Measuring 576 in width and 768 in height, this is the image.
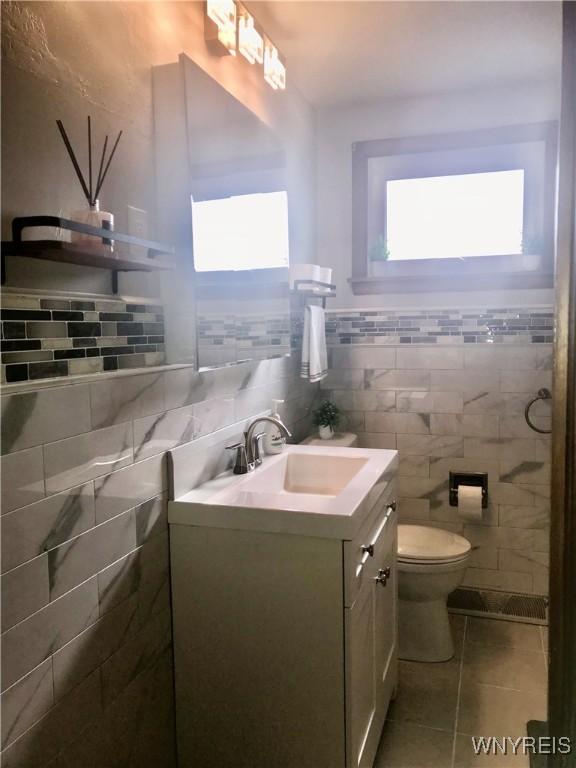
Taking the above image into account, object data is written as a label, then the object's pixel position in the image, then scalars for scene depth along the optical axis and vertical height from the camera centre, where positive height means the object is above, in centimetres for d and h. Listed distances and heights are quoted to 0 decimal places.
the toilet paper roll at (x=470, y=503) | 281 -81
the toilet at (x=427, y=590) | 239 -106
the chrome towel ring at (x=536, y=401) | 276 -34
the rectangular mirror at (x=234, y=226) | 181 +40
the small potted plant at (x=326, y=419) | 292 -41
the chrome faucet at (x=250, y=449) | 195 -38
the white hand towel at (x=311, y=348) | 268 -5
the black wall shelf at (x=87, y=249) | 112 +19
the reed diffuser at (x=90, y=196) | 125 +32
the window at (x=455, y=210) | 281 +63
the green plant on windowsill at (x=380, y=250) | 303 +44
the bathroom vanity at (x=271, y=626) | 153 -78
